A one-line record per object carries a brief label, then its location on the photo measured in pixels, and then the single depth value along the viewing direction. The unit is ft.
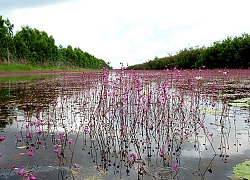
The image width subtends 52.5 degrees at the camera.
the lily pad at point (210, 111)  20.36
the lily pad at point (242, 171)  9.20
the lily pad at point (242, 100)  23.59
